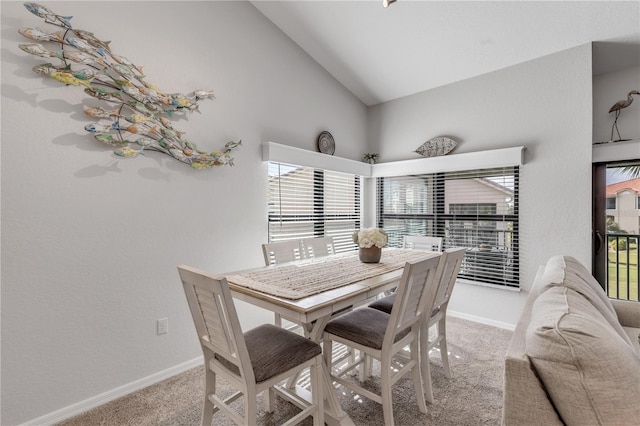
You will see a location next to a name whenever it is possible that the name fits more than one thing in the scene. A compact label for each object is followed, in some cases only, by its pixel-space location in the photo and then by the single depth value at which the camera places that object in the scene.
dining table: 1.47
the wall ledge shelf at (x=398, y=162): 3.02
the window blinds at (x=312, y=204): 3.16
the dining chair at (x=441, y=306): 1.94
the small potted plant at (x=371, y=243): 2.30
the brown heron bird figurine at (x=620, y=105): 2.76
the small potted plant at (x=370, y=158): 4.23
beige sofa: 0.76
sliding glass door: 2.81
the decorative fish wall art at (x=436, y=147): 3.56
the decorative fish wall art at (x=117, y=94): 1.80
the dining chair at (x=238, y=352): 1.27
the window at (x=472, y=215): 3.22
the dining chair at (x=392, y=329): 1.58
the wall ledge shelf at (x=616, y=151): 2.69
